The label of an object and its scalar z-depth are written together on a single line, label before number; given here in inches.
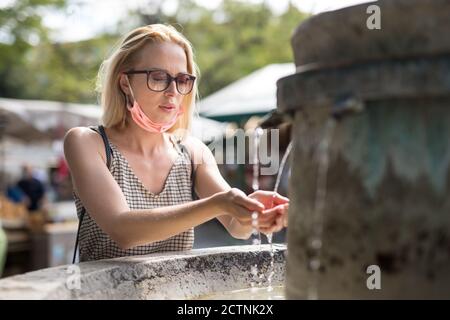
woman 85.9
